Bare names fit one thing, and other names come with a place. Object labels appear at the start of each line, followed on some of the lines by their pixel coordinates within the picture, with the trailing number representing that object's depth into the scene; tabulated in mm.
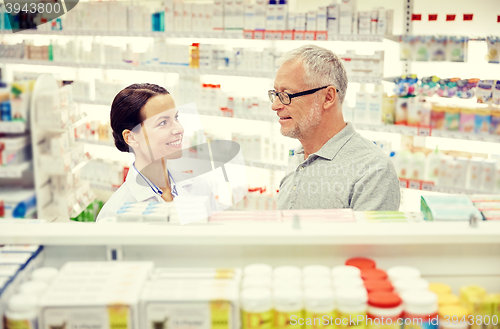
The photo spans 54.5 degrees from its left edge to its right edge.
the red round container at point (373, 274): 1206
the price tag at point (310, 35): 4188
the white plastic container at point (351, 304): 1077
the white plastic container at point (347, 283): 1128
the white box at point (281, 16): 4328
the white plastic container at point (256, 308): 1088
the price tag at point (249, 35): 4426
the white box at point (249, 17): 4414
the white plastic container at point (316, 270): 1215
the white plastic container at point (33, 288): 1122
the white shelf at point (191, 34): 4004
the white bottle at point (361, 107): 4117
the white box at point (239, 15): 4465
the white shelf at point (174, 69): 4094
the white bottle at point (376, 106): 4082
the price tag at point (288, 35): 4312
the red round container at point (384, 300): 1086
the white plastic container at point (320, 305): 1079
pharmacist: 2133
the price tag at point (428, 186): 4094
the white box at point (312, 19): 4223
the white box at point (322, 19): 4164
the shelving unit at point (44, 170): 3357
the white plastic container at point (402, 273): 1211
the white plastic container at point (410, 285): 1142
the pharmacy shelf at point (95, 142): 5535
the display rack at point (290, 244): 1299
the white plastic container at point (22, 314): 1080
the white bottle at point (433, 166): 4078
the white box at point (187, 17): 4719
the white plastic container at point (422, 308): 1084
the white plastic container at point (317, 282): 1135
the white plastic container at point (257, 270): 1215
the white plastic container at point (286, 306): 1087
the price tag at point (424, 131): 3941
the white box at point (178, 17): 4773
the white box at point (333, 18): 4148
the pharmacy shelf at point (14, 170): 3039
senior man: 2064
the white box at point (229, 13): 4508
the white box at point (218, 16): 4555
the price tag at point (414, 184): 4129
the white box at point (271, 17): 4348
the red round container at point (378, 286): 1145
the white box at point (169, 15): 4836
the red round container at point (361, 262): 1275
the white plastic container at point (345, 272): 1191
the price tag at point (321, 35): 4151
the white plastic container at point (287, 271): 1200
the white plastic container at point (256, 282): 1147
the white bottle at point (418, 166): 4141
